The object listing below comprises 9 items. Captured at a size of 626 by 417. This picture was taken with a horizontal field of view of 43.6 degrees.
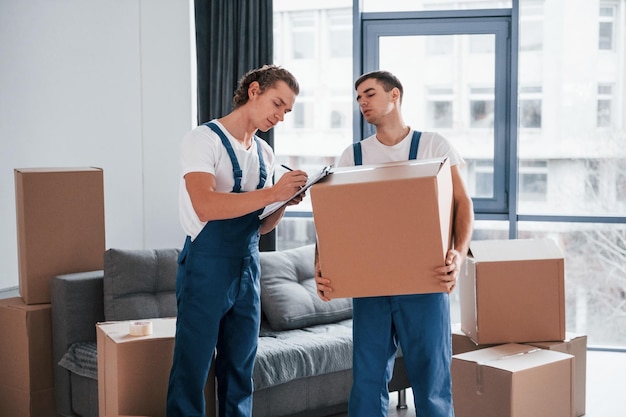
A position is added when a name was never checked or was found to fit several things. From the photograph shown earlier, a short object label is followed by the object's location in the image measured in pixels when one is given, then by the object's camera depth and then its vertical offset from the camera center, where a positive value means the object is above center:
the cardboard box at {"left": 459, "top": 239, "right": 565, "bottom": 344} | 3.37 -0.60
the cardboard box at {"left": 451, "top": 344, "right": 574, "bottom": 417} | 3.06 -0.90
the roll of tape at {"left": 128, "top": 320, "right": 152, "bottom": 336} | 2.58 -0.56
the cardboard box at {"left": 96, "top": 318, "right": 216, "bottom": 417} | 2.50 -0.69
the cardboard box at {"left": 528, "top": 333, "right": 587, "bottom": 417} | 3.41 -0.89
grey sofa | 3.30 -0.80
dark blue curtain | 4.81 +0.70
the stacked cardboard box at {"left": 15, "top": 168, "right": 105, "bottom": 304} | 3.34 -0.27
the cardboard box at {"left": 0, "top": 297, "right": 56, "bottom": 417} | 3.36 -0.86
